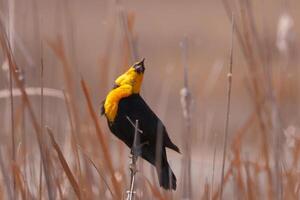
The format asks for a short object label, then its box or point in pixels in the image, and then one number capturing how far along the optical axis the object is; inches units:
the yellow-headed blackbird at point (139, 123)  164.1
